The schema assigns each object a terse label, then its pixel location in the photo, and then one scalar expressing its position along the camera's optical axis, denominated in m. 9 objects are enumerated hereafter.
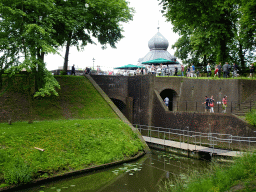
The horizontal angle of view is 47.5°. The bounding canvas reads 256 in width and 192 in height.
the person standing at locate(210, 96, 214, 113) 19.79
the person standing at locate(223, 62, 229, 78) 23.05
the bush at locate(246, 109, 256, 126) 16.12
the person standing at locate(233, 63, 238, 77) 23.29
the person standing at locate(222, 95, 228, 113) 19.55
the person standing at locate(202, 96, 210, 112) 20.32
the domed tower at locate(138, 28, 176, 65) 50.81
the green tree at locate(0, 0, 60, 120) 15.05
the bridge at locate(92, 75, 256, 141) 18.44
